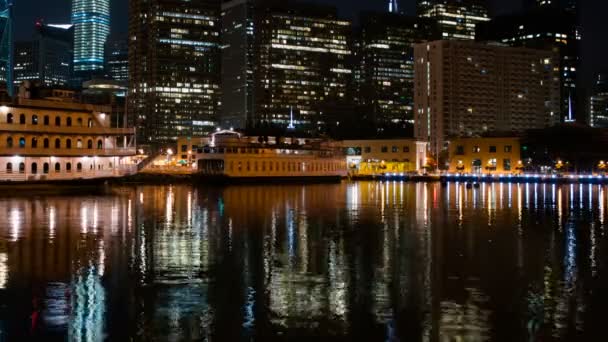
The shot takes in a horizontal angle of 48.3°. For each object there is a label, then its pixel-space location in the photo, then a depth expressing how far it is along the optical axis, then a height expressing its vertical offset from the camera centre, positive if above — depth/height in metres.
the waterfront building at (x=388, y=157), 143.75 +2.34
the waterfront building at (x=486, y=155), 137.75 +2.39
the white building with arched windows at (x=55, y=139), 63.59 +3.16
